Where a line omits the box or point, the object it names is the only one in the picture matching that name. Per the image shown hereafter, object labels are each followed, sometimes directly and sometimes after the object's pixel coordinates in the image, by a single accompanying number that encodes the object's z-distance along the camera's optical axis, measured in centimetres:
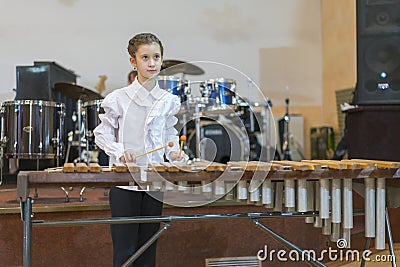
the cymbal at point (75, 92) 540
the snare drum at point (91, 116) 437
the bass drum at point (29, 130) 439
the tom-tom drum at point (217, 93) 375
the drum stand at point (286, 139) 689
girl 236
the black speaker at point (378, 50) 445
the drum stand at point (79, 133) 547
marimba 206
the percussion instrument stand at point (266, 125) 718
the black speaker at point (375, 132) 441
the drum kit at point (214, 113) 249
